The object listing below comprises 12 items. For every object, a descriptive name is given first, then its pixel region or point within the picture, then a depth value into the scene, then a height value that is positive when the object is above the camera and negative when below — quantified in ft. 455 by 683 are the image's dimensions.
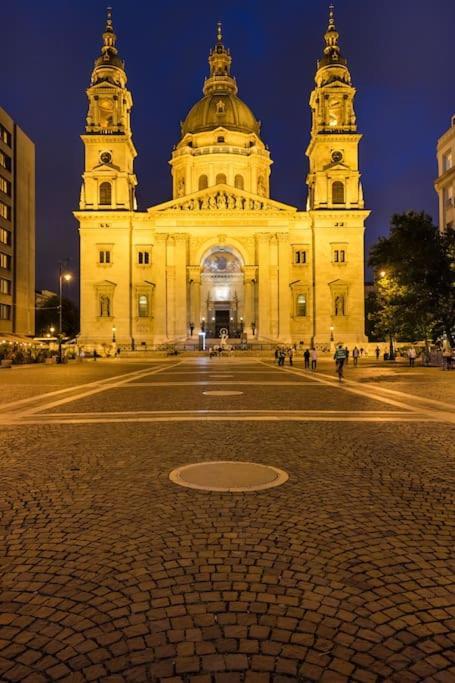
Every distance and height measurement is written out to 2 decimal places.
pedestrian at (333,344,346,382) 75.75 -3.10
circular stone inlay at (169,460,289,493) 19.67 -5.42
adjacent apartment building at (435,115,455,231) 172.35 +52.10
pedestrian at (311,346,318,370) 105.09 -4.34
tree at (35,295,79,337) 330.34 +11.84
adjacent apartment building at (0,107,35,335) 209.77 +45.17
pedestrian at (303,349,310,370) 110.07 -4.37
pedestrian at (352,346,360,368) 128.29 -3.99
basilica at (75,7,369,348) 221.66 +40.14
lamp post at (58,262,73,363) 137.49 +16.79
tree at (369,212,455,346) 118.93 +14.18
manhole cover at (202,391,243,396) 54.03 -5.64
